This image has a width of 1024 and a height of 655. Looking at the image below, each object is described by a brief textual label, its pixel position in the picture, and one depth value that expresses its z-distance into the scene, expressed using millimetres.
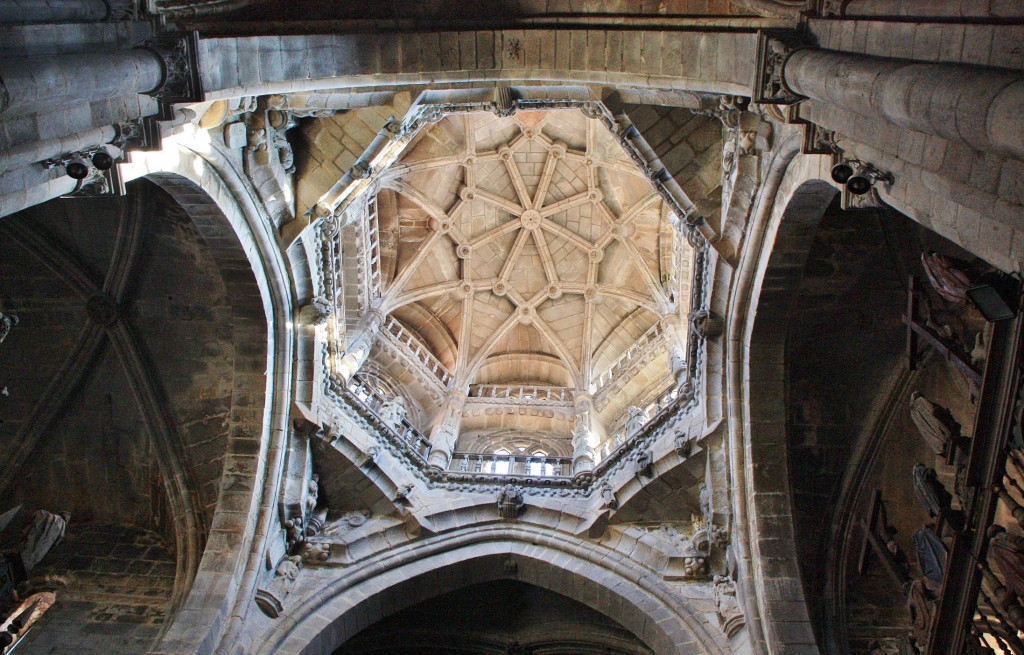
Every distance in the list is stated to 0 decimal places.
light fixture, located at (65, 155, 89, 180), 6968
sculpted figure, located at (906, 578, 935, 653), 7191
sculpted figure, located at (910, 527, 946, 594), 7086
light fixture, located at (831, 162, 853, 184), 7289
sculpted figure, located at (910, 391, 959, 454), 6855
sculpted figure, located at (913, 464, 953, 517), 6941
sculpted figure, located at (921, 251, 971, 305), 6133
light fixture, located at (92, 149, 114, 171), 7250
